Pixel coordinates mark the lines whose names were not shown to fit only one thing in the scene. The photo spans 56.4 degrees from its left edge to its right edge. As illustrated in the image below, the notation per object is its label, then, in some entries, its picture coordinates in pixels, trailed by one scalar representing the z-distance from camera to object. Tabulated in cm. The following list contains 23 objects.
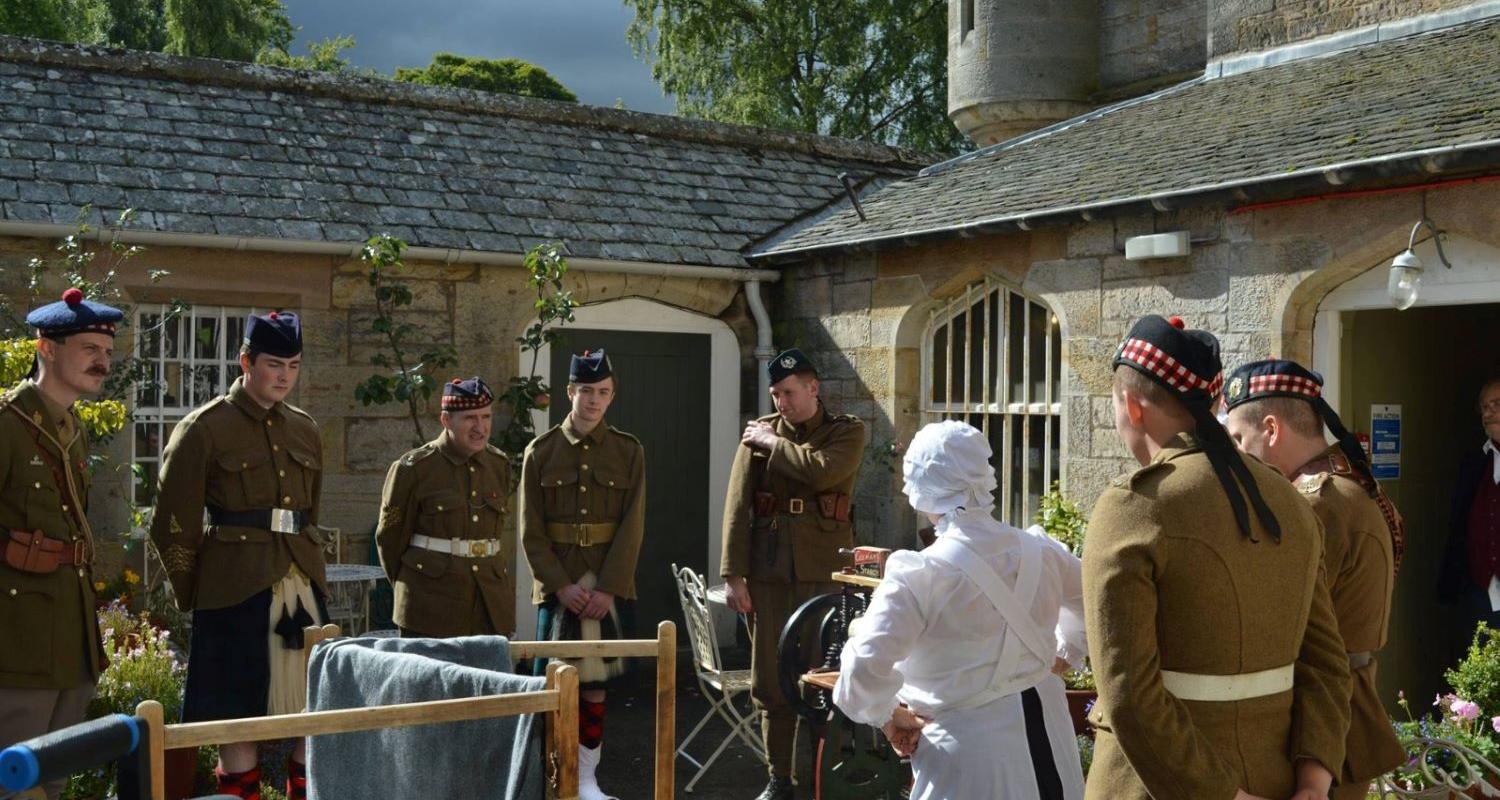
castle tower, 1303
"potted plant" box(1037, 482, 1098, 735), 746
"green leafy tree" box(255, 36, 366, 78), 3224
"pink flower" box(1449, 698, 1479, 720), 511
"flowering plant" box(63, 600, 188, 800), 566
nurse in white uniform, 346
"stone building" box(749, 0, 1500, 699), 643
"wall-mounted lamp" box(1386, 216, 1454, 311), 605
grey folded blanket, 323
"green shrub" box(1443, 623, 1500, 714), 526
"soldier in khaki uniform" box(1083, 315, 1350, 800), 273
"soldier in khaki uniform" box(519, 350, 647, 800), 620
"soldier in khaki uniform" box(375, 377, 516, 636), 586
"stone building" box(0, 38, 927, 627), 841
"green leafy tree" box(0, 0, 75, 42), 2562
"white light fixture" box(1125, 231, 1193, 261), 712
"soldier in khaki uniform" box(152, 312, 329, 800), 512
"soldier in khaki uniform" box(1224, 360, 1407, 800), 346
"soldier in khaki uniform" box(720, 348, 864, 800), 618
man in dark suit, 682
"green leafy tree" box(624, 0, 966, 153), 2417
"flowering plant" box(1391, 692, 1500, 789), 439
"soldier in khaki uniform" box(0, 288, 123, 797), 445
